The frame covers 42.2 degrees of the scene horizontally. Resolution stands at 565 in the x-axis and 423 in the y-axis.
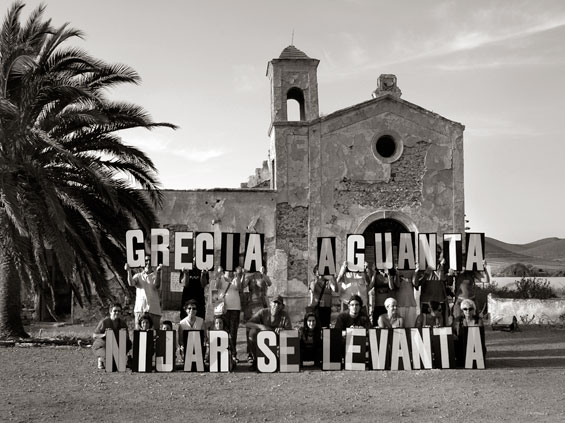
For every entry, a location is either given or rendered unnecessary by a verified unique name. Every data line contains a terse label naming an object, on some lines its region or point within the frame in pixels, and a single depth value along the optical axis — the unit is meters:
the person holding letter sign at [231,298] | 12.71
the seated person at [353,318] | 11.75
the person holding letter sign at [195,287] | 12.97
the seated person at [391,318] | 11.55
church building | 20.05
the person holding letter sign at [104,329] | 11.19
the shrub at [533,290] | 22.33
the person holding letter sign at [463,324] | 11.36
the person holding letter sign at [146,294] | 12.35
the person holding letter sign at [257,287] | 12.22
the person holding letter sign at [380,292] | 12.77
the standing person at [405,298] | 12.62
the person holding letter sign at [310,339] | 11.75
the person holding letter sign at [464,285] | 13.11
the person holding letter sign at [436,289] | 12.96
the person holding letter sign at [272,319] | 11.93
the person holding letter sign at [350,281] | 13.24
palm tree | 13.35
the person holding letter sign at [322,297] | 13.07
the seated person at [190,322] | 11.55
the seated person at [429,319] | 11.72
